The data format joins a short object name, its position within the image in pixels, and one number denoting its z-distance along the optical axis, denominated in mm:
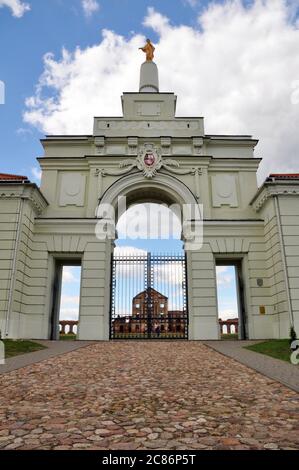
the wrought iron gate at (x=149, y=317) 18547
